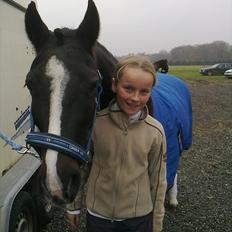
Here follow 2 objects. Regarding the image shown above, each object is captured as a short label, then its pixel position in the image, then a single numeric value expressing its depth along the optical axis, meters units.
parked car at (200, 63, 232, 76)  37.84
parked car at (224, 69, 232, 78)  33.04
